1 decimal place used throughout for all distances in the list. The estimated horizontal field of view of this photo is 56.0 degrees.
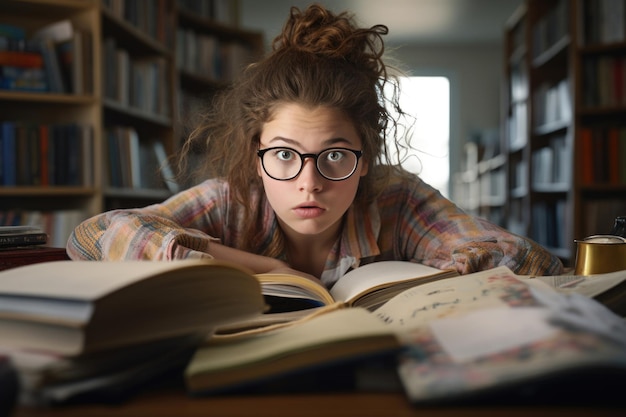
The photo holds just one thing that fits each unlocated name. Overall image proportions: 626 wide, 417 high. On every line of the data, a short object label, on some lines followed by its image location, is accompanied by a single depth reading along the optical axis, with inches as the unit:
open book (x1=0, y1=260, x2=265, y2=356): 16.2
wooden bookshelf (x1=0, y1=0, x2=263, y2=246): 88.5
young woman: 38.0
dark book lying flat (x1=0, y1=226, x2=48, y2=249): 37.2
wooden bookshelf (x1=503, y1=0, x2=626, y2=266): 116.1
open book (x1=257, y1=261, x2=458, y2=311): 27.5
